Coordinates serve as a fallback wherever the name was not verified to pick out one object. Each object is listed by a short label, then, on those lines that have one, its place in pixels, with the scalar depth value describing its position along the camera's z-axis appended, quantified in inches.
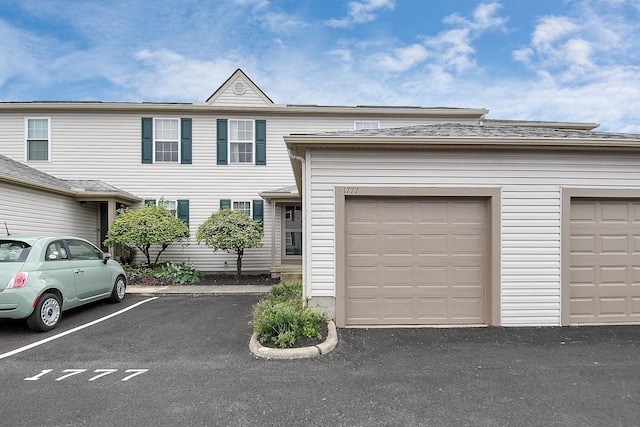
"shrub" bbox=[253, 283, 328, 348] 180.2
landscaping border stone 169.2
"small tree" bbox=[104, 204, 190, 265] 396.2
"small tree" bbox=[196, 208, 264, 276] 408.2
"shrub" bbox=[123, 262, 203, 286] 395.5
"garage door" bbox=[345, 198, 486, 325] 222.7
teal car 203.6
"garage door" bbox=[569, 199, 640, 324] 228.5
